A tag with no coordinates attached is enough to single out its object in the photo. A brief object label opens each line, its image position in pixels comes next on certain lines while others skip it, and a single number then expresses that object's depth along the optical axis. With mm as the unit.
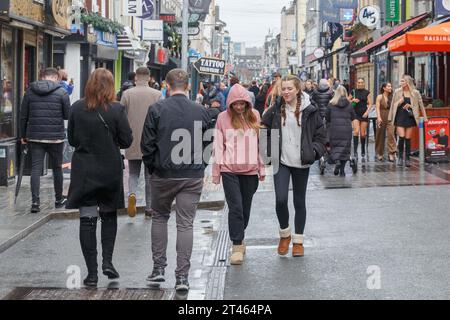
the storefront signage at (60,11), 17344
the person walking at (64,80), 15715
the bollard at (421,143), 17788
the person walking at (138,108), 11359
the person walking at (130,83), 15645
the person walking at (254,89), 31938
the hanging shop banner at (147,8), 30531
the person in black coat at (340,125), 15984
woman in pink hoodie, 8516
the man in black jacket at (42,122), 11500
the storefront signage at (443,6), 20000
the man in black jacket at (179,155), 7527
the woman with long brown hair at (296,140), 8758
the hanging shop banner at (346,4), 38562
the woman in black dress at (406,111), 17625
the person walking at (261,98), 28242
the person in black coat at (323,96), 18453
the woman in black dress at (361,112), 18906
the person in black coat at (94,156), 7711
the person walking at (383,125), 18797
